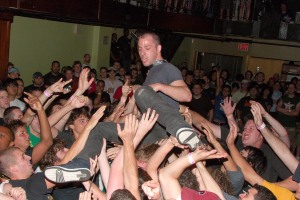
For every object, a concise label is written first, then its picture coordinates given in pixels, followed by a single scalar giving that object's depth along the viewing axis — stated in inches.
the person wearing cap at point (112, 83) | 313.0
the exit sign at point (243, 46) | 485.5
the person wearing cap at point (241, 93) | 336.5
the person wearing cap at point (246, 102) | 291.1
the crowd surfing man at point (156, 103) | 105.3
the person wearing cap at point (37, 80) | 272.4
